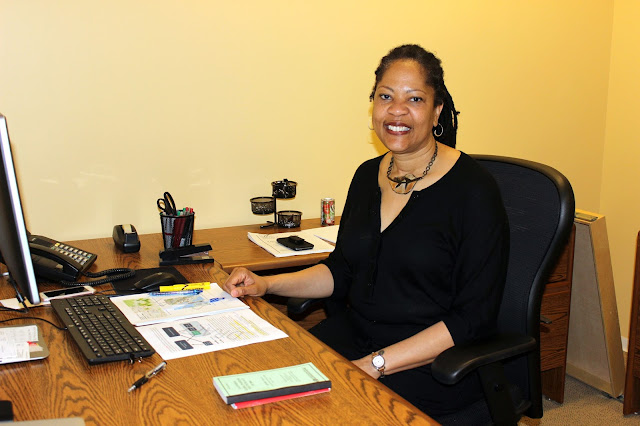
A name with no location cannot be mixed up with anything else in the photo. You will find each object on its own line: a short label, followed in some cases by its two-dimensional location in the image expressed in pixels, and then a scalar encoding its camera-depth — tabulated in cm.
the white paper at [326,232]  252
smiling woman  159
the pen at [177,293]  176
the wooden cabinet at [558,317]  275
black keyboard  131
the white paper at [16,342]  130
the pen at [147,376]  119
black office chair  147
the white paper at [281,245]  231
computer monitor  117
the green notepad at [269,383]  113
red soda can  275
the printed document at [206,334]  138
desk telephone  186
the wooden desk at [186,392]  109
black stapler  209
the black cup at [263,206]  265
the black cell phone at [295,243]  234
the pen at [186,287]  178
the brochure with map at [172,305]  157
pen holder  220
